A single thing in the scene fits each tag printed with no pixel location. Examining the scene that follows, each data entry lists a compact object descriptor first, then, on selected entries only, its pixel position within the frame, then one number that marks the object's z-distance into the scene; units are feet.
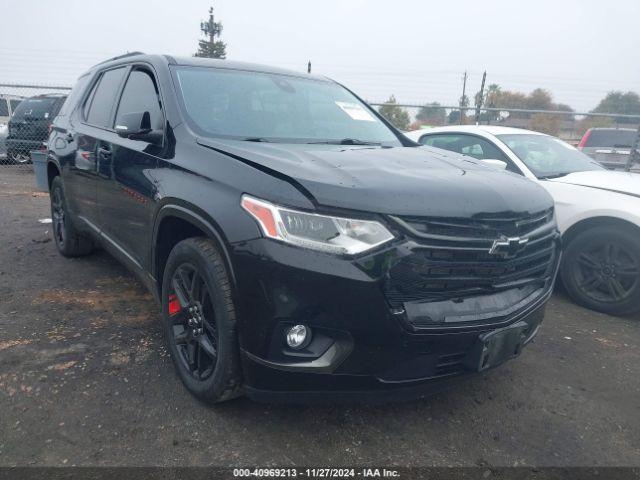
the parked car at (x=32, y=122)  36.01
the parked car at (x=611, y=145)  32.22
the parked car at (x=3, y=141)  37.88
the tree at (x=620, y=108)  38.19
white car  13.05
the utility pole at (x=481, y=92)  37.47
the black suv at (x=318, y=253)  6.45
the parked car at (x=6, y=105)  44.24
